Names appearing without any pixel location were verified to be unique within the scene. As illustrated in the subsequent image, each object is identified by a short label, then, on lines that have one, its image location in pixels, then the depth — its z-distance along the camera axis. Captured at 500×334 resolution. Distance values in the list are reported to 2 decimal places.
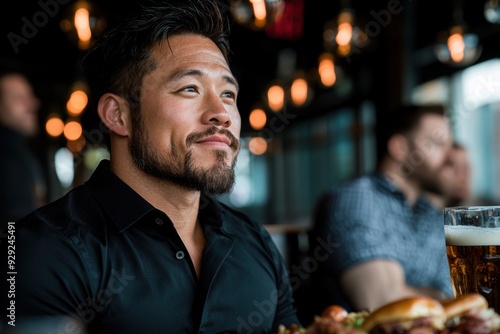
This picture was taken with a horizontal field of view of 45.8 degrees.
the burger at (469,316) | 0.95
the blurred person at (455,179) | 3.22
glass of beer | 1.39
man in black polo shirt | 1.40
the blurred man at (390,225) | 2.57
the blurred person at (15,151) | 3.66
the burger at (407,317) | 0.95
